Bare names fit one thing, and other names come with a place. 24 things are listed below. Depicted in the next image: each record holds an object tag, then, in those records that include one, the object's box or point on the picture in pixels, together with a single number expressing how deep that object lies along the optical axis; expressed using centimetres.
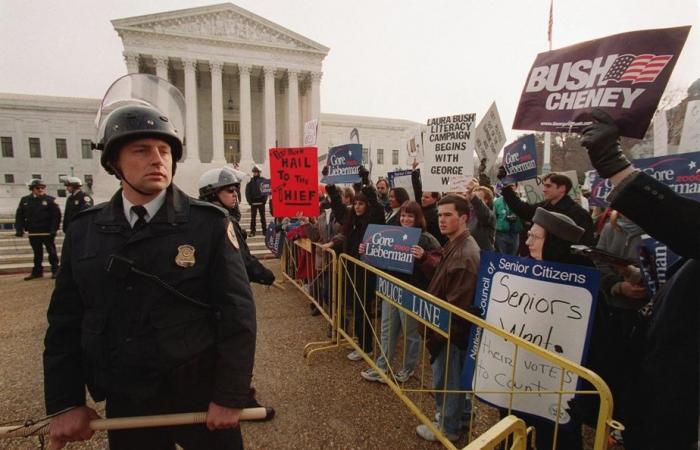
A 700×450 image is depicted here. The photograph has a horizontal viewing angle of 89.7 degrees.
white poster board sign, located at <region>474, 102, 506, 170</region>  588
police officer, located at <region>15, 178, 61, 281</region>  810
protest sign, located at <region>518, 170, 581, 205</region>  680
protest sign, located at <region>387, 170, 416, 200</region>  664
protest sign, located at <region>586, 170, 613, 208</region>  480
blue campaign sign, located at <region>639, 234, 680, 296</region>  217
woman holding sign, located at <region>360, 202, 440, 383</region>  338
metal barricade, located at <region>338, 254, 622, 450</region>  188
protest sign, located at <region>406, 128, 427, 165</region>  787
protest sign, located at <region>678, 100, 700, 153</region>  288
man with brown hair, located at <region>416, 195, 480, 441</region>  261
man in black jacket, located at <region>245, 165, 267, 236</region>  1138
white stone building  3178
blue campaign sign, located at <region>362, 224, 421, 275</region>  344
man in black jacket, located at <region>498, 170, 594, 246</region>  397
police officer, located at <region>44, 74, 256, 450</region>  146
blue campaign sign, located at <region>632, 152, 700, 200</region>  270
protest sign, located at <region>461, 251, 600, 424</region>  185
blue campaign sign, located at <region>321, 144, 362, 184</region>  638
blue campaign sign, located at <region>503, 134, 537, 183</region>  581
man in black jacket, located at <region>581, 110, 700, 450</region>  123
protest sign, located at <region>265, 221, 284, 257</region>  763
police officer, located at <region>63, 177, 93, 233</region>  812
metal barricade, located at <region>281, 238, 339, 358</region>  435
